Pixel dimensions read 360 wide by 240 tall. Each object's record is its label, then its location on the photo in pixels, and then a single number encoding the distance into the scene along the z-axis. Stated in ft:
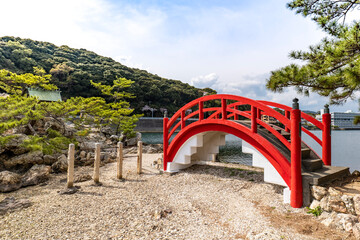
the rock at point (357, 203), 11.32
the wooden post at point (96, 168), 21.46
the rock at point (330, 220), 11.21
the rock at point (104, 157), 33.76
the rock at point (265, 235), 10.12
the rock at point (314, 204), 12.90
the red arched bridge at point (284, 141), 13.67
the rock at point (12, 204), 15.14
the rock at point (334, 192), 12.44
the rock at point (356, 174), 16.77
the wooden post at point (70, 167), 19.61
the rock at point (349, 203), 11.55
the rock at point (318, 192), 12.95
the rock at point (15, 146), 25.54
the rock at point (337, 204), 11.81
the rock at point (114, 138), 53.98
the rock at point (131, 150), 45.25
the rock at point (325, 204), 12.31
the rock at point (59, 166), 26.61
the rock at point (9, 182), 19.92
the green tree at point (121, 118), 51.11
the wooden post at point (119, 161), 23.31
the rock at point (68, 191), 18.72
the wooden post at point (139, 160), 25.30
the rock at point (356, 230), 9.79
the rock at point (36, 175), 21.76
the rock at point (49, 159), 27.25
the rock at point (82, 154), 33.17
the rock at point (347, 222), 10.49
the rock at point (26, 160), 25.30
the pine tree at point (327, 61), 14.34
